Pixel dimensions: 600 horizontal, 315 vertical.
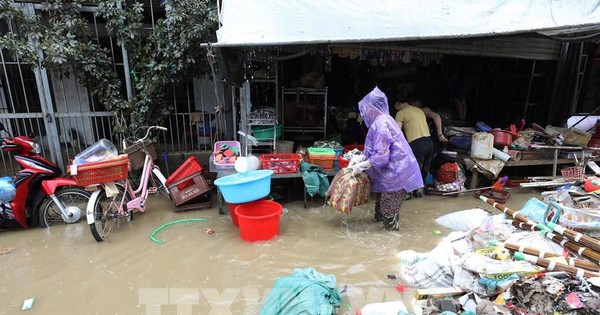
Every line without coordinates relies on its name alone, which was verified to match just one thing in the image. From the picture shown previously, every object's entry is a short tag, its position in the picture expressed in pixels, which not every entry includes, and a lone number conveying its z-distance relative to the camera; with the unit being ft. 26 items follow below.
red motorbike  14.07
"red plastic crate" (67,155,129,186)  13.17
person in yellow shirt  17.76
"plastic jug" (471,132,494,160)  18.90
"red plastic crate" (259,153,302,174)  16.76
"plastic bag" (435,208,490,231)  14.29
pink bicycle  13.87
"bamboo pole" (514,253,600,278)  8.85
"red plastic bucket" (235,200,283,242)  13.35
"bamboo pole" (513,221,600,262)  9.73
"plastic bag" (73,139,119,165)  13.56
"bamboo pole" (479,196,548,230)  11.24
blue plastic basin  12.91
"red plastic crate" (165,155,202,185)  16.39
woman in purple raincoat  13.88
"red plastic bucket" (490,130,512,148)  19.65
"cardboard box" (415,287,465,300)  9.64
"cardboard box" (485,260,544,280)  9.27
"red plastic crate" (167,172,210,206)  16.49
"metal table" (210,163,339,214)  16.51
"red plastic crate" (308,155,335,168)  17.48
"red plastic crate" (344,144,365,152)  19.65
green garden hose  13.98
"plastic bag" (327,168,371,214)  14.29
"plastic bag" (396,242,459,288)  10.52
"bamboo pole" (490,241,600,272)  9.32
